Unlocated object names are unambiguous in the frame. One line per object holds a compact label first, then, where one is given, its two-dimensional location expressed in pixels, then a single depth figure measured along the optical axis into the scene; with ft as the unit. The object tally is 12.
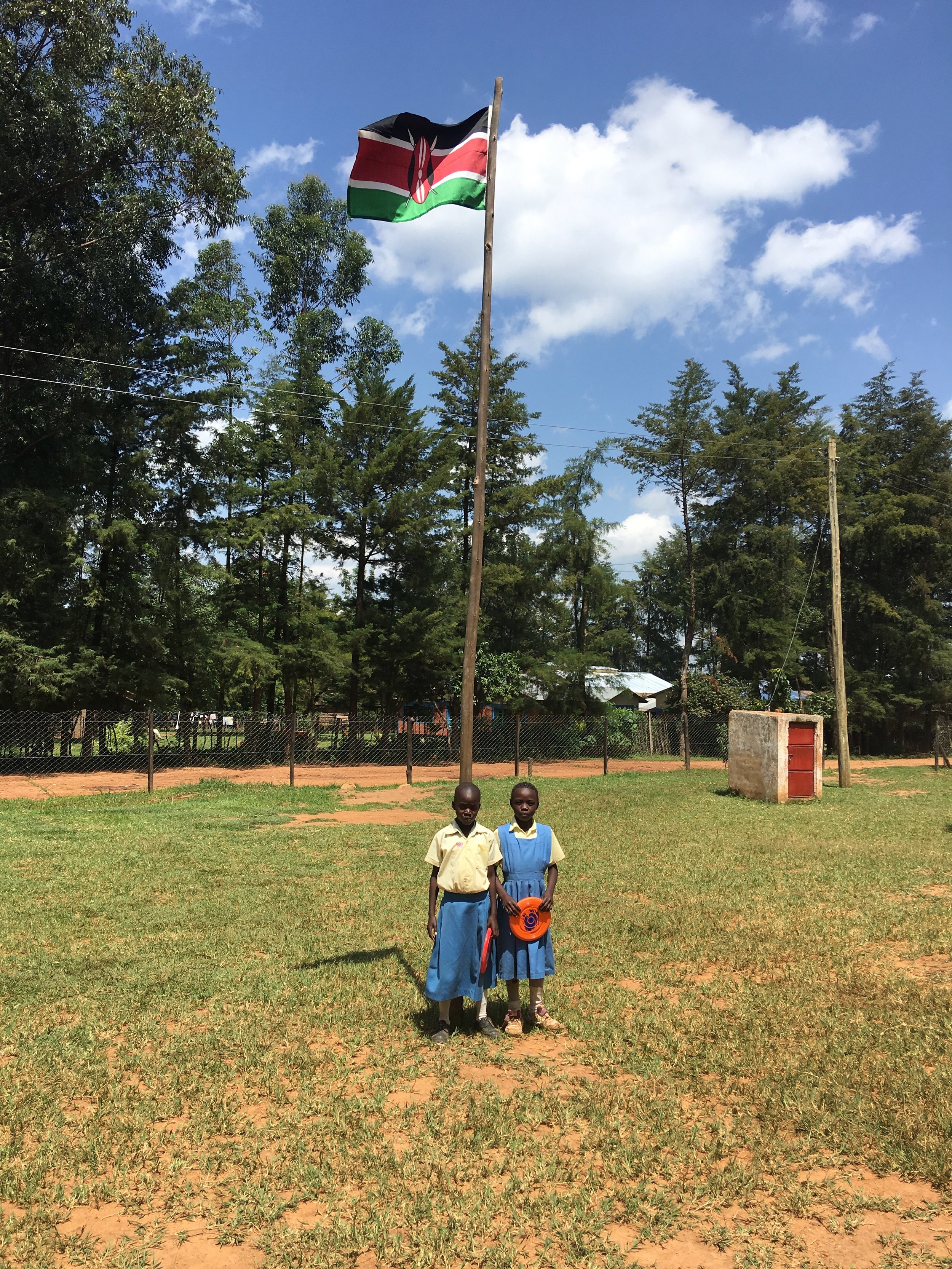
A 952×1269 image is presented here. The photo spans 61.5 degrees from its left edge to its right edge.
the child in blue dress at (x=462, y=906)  15.42
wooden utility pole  63.00
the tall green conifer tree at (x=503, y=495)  104.78
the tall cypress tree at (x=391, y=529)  90.89
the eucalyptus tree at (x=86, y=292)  69.10
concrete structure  53.31
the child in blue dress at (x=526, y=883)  15.88
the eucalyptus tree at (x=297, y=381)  90.89
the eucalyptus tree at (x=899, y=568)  119.65
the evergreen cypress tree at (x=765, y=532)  120.98
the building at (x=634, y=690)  153.28
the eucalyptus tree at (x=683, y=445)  120.57
